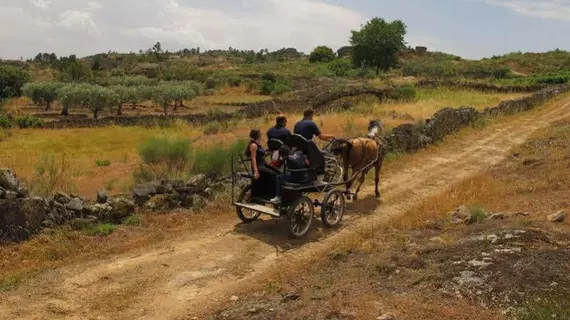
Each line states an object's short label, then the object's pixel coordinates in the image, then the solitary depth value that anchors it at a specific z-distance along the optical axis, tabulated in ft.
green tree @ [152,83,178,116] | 190.49
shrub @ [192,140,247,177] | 46.93
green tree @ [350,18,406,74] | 239.09
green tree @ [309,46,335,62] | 384.86
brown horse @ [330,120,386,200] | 38.93
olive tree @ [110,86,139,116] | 180.24
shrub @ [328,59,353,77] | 251.39
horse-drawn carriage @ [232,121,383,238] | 31.14
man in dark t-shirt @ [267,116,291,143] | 33.50
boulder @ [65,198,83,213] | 31.24
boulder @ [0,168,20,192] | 29.30
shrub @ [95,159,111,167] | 77.51
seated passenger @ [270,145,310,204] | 31.00
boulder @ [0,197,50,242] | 28.35
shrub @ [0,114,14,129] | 131.56
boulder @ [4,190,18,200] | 28.58
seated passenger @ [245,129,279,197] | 31.91
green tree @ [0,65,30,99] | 218.59
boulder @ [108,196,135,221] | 32.71
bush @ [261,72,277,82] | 264.87
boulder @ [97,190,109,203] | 33.24
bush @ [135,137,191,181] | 52.60
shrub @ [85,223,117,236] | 30.63
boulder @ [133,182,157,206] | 34.65
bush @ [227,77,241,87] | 265.83
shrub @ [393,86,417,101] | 120.88
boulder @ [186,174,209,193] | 37.17
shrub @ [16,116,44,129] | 134.62
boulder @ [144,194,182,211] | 34.65
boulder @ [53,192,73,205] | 31.45
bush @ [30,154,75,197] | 38.96
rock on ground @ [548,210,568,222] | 29.94
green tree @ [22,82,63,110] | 193.67
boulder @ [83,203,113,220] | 31.83
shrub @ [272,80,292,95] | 214.48
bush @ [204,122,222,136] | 99.12
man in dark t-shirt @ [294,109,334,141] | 35.37
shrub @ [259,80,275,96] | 230.89
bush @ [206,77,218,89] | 263.98
